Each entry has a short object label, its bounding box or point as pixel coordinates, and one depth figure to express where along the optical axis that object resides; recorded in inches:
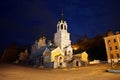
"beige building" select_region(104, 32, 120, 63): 1049.3
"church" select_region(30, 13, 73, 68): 1078.2
